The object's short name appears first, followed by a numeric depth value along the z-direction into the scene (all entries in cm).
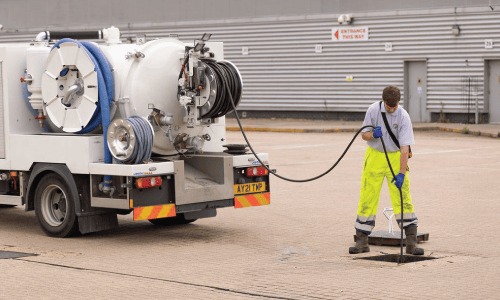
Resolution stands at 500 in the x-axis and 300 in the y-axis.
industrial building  3378
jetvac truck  1117
